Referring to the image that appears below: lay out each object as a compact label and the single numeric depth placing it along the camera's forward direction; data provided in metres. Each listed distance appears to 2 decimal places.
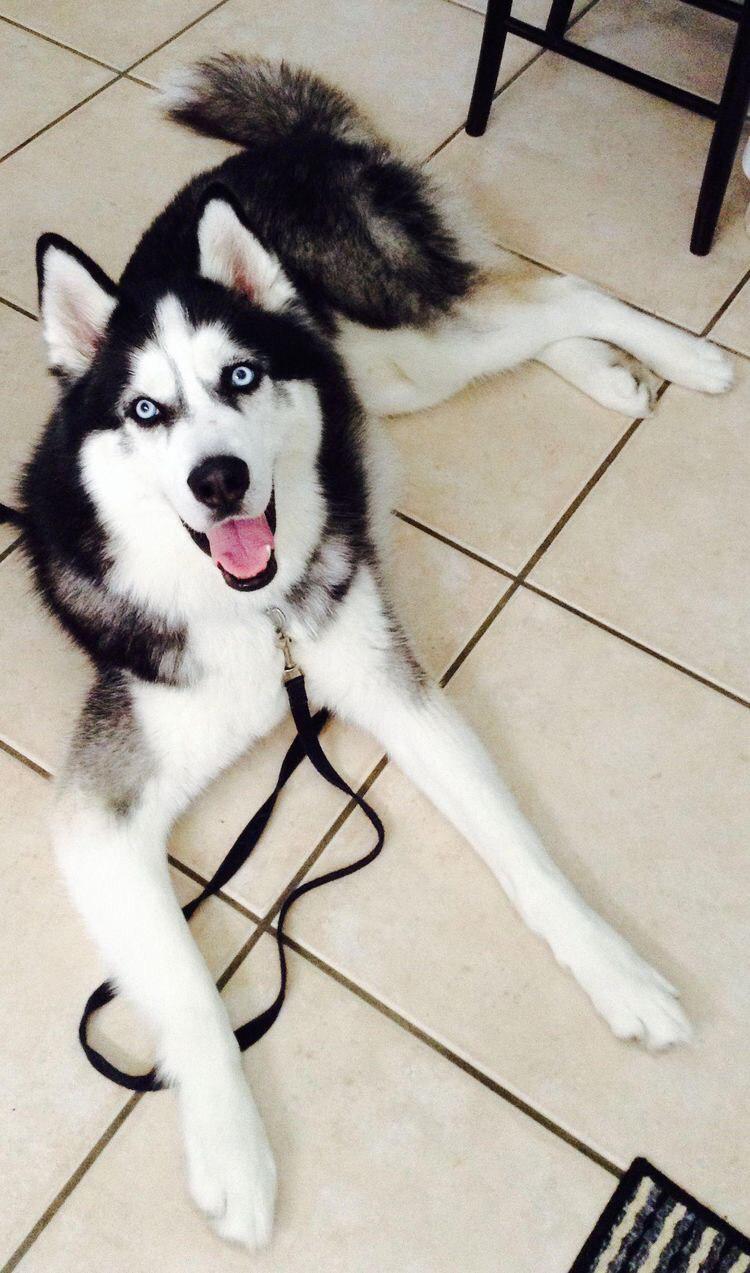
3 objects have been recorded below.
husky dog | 1.39
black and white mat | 1.39
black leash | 1.51
